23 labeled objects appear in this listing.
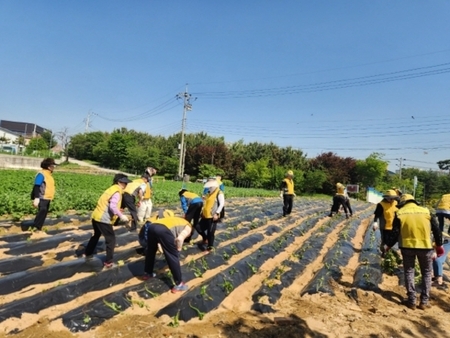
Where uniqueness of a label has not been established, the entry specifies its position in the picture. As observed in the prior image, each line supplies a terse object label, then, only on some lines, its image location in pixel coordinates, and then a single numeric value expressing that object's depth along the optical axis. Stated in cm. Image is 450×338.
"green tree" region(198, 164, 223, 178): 4506
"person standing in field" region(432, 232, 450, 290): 605
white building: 6129
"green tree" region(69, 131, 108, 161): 7456
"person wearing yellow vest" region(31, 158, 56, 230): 686
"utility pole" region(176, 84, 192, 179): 3604
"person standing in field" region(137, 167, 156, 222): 844
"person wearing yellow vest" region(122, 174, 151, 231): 760
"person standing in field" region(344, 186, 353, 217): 1424
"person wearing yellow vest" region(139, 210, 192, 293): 473
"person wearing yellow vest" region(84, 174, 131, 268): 521
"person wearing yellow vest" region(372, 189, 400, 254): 753
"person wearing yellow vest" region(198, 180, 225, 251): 683
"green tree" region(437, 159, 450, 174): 7305
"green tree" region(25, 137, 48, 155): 7061
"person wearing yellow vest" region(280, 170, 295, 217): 1219
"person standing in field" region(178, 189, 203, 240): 643
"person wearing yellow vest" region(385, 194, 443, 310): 509
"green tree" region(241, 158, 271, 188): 4538
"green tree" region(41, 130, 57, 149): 7900
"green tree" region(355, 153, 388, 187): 4078
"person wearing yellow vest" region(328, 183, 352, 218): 1361
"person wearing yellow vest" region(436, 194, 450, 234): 876
